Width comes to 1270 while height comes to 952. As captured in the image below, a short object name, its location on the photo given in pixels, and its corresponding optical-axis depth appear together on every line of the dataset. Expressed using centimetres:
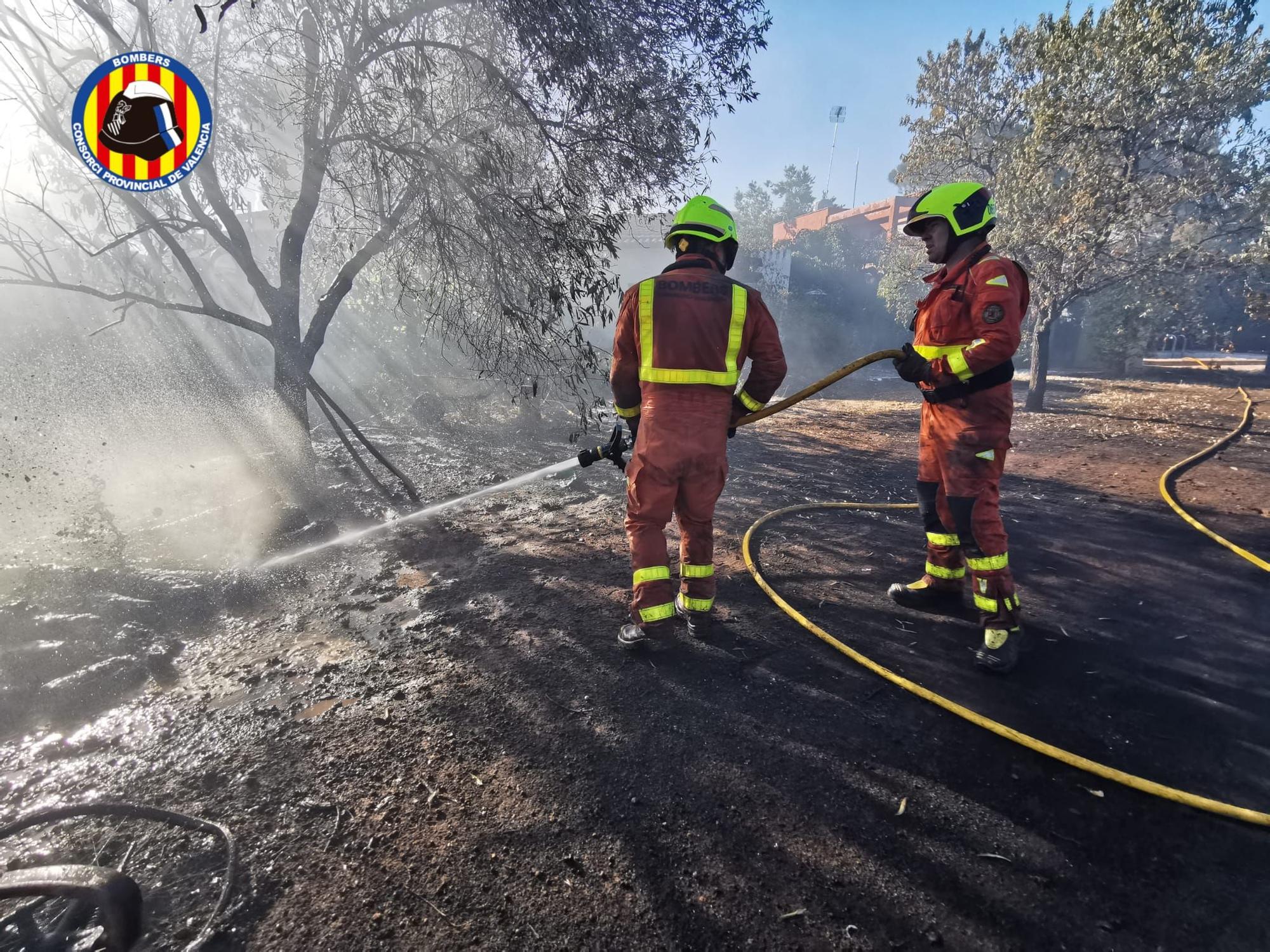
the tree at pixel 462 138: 519
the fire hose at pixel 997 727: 196
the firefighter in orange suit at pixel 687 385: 285
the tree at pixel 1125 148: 823
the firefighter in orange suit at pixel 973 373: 275
